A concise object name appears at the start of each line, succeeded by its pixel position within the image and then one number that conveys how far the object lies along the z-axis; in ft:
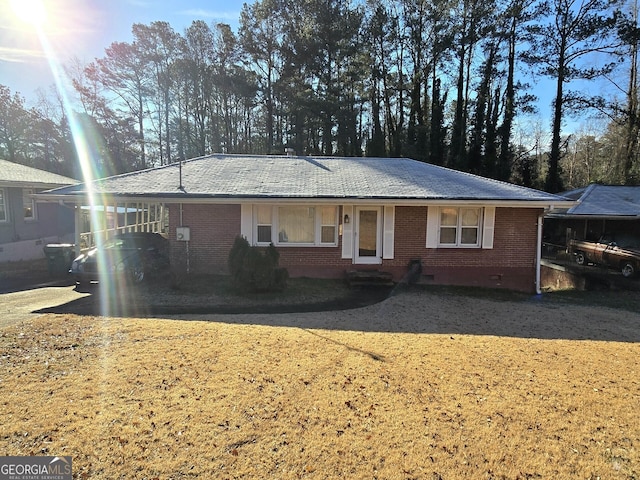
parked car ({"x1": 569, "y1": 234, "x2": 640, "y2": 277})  46.78
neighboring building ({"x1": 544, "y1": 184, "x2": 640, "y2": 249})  59.31
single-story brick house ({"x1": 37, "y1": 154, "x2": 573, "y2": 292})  36.37
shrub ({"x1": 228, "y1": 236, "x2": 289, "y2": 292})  30.58
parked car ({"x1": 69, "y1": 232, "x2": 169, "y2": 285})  32.68
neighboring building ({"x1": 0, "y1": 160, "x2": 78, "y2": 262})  46.09
